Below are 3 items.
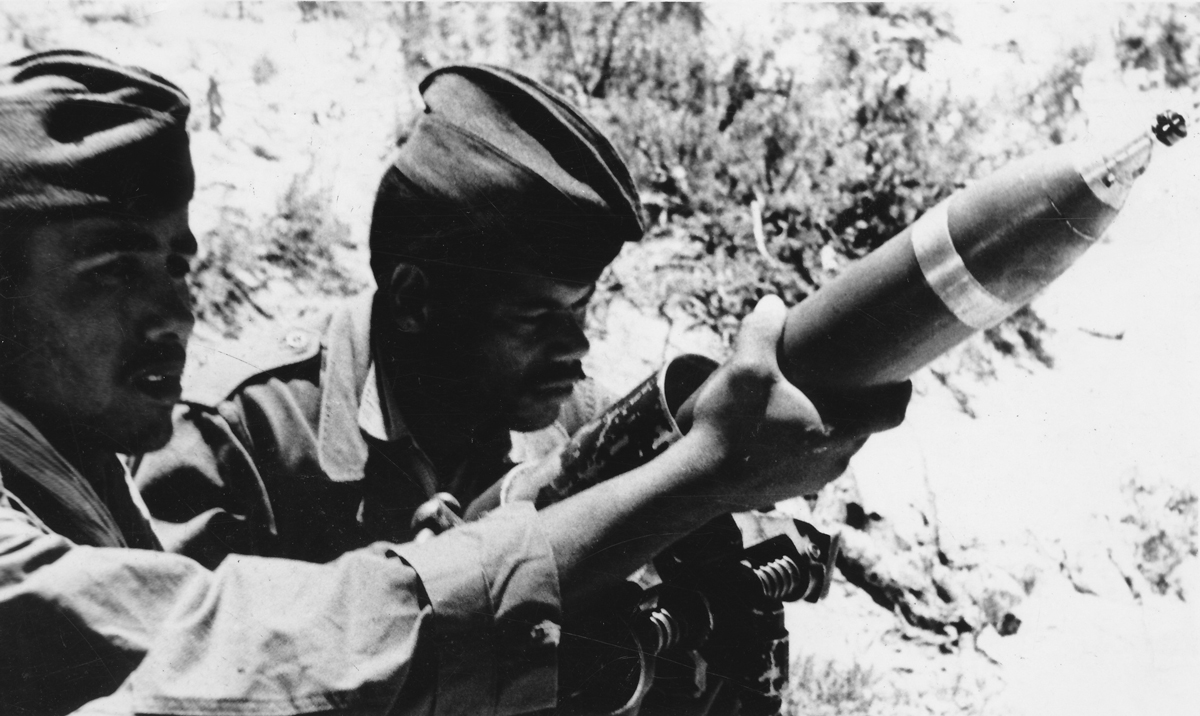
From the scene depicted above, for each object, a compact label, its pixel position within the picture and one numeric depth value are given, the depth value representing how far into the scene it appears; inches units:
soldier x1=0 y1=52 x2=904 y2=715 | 56.3
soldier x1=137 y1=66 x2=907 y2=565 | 83.2
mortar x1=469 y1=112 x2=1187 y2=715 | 56.7
